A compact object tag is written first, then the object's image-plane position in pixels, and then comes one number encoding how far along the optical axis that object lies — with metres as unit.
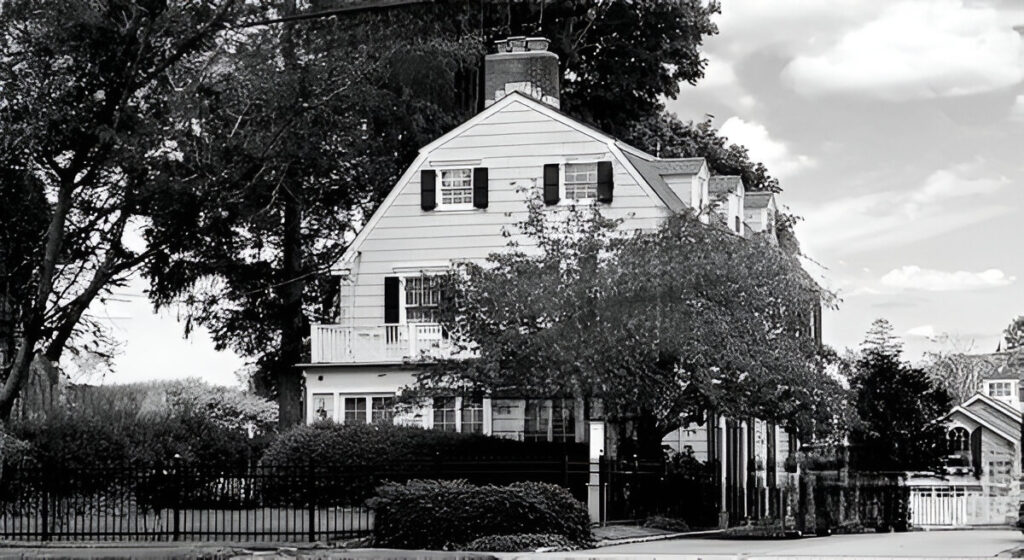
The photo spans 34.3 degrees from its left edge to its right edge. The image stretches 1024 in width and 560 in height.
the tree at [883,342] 39.59
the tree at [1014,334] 103.94
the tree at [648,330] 30.39
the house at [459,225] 38.56
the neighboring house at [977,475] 42.44
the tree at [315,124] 34.28
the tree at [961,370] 84.88
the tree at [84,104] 31.16
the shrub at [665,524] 29.08
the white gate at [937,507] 42.97
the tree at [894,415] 38.81
